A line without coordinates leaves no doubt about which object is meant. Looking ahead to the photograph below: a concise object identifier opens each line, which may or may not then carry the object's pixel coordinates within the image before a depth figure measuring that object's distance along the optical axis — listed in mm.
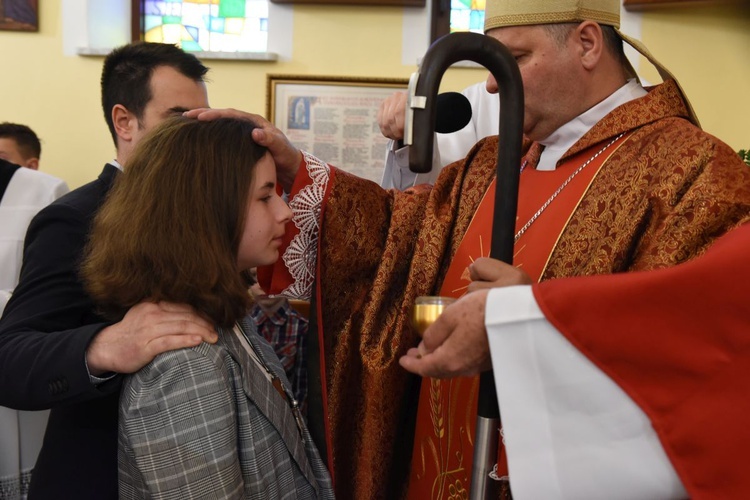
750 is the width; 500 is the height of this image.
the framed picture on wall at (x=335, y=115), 5324
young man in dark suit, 1593
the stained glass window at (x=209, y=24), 5852
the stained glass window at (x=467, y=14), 5609
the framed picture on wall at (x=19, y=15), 5570
